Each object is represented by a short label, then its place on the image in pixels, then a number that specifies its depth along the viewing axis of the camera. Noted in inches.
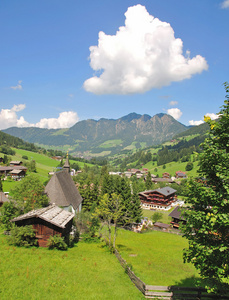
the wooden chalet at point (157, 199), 3720.5
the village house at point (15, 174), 4220.5
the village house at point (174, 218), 2317.7
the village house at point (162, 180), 5834.6
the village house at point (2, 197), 1906.5
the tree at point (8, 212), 1114.2
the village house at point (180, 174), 6508.9
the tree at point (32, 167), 5290.4
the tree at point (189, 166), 6914.4
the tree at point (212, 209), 385.1
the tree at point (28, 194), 1197.7
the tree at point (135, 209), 2101.6
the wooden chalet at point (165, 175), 6807.1
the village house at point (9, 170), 4290.8
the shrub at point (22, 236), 928.3
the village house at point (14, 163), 5334.6
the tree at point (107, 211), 1141.1
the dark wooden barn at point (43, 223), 969.5
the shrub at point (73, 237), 1123.8
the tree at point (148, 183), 4654.0
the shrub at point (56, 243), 943.2
